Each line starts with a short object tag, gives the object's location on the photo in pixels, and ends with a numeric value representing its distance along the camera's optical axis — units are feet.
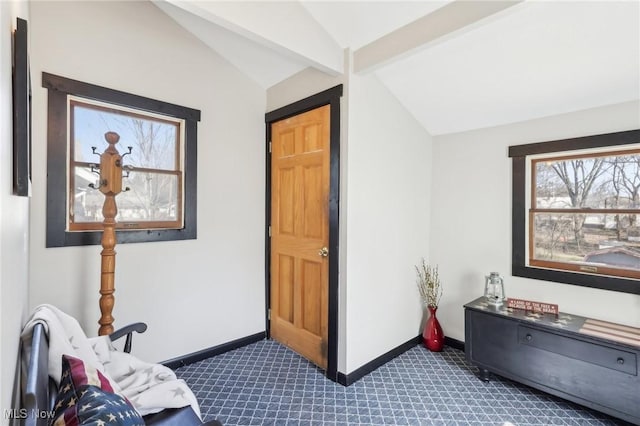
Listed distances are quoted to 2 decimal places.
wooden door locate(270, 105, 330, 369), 8.54
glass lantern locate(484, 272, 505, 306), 8.55
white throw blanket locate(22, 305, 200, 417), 4.11
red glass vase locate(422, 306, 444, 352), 9.75
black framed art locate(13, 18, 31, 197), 3.06
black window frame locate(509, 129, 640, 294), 7.16
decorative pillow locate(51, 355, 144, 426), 2.63
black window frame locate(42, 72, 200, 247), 6.61
